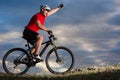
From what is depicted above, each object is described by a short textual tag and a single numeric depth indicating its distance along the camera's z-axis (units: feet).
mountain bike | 31.40
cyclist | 30.77
